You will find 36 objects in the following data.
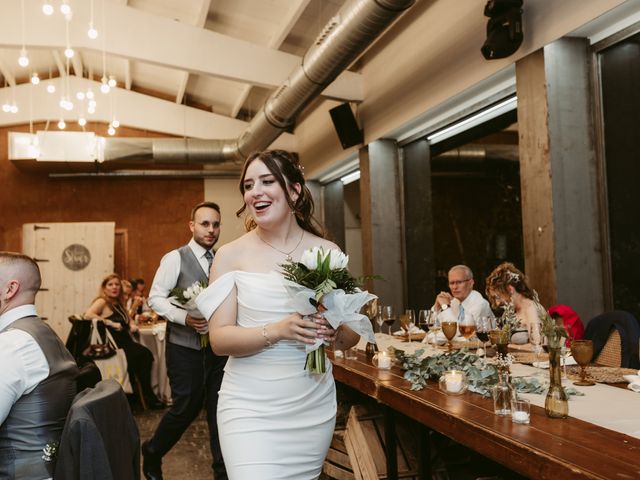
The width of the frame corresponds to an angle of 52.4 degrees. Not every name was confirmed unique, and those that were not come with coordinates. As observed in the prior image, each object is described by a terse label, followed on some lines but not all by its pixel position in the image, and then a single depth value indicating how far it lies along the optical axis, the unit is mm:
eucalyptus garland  2369
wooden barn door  11727
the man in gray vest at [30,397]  1940
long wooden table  1508
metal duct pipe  5020
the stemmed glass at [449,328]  3352
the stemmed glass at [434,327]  4080
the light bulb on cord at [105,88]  7198
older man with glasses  4883
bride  1939
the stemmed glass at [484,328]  3104
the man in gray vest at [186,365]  3658
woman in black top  6684
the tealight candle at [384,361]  3148
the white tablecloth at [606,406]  1873
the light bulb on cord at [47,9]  5472
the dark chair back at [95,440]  1764
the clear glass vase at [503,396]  2033
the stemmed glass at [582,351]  2354
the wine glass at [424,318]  4125
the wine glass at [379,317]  3865
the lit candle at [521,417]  1901
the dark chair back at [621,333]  3203
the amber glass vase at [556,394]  1929
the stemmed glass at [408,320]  4362
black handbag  6338
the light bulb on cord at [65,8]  5355
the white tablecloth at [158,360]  6910
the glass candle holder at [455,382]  2420
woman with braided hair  4160
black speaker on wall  8398
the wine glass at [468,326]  3307
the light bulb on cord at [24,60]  6527
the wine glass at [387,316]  3841
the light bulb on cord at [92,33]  5729
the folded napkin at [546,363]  2906
